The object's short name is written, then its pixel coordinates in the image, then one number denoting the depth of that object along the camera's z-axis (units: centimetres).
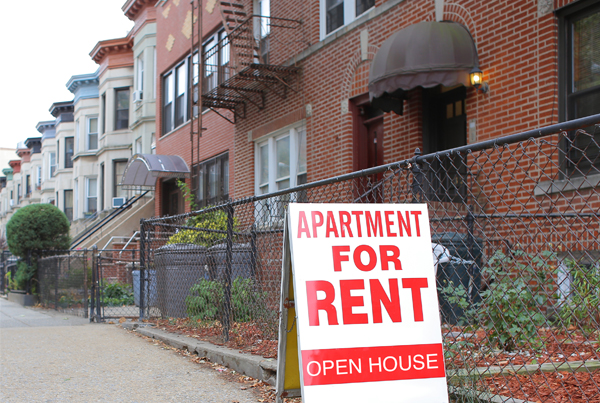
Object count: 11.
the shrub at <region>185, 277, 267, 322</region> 676
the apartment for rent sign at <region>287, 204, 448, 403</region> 318
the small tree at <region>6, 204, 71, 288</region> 1509
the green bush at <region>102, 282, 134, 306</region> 1348
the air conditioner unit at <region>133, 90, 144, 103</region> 2561
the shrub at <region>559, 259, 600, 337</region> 506
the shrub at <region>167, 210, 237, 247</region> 816
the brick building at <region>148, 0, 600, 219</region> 788
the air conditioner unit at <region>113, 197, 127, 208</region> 2715
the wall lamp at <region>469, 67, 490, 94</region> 852
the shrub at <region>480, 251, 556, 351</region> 429
